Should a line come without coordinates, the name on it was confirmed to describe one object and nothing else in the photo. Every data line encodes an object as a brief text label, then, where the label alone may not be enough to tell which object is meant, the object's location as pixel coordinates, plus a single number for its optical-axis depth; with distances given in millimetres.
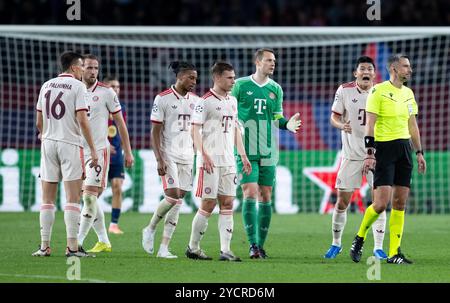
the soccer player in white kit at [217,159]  10539
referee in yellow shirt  10242
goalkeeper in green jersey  11265
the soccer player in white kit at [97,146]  11453
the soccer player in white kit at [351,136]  11320
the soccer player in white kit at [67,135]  10445
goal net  17750
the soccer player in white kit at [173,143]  11016
